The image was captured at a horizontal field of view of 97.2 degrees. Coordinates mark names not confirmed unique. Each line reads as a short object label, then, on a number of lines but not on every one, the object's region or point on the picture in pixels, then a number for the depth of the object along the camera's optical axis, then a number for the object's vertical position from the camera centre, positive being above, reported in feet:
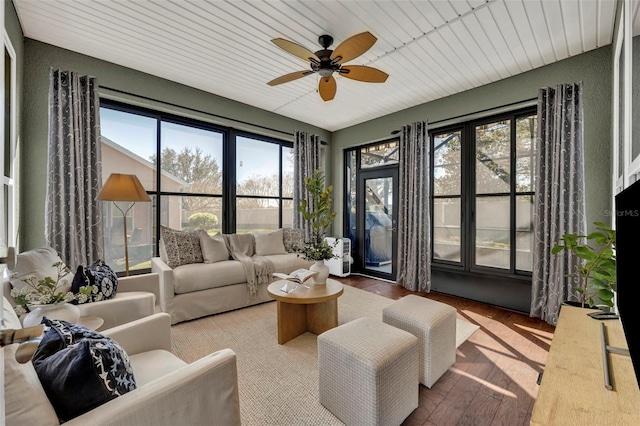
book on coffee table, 8.53 -2.00
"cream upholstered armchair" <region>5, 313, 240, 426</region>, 2.60 -2.11
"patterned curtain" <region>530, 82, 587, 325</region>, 9.34 +0.58
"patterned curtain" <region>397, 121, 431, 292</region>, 13.20 +0.03
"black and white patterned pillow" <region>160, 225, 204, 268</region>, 10.46 -1.33
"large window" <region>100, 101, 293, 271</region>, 11.02 +1.69
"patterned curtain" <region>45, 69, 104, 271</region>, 9.18 +1.44
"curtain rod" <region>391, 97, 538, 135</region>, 10.64 +4.08
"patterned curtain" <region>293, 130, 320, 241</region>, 15.99 +2.41
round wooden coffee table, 7.75 -2.95
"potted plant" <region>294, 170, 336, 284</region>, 8.85 -1.14
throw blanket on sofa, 11.09 -2.01
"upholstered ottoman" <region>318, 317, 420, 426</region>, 4.72 -2.89
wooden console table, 2.58 -1.88
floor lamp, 8.77 +0.71
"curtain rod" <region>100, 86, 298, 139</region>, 10.53 +4.48
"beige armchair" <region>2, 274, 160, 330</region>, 6.01 -2.14
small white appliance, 16.20 -2.83
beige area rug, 5.44 -3.80
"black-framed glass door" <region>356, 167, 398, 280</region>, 15.56 -0.62
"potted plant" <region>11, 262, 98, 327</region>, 4.70 -1.55
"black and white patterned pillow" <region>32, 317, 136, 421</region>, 2.90 -1.71
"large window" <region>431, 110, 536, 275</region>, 11.04 +0.68
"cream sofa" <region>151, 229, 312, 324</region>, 9.41 -2.60
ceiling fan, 7.03 +4.16
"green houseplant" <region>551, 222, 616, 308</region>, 5.29 -1.14
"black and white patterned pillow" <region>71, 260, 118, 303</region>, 6.51 -1.64
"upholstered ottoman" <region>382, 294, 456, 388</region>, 6.17 -2.67
